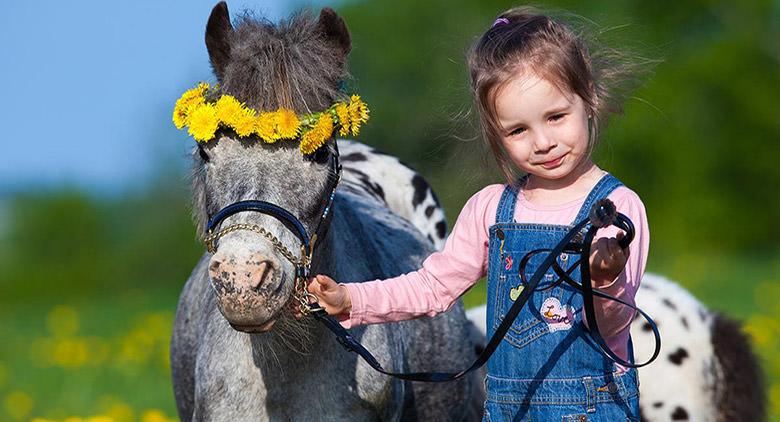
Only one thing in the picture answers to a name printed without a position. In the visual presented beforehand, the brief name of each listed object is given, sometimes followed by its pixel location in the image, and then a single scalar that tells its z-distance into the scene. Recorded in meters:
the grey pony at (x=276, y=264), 7.03
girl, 7.56
